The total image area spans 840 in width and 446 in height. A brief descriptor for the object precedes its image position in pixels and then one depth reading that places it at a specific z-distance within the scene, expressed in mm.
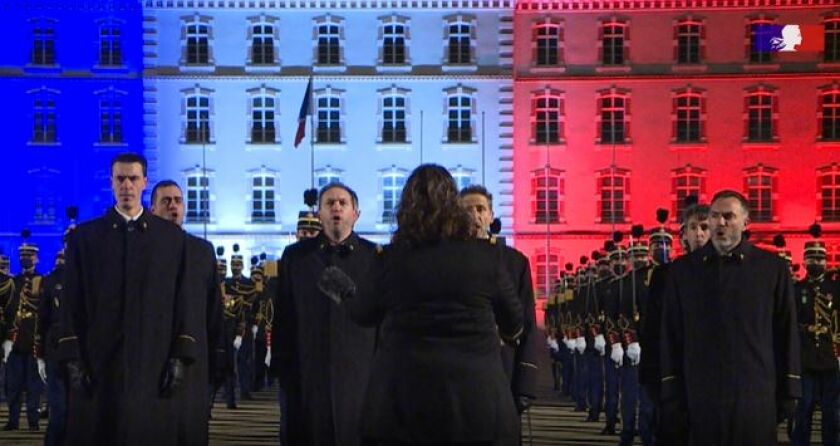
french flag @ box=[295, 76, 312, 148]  46594
